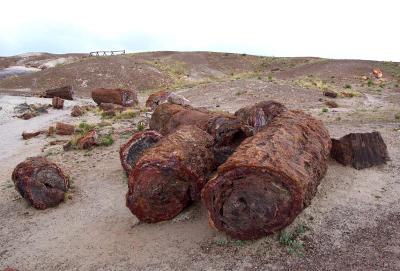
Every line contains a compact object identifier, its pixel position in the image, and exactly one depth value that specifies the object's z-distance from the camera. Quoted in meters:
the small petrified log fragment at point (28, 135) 17.66
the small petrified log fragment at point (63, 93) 29.34
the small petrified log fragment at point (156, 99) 21.77
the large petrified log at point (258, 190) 6.41
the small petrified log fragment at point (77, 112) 22.72
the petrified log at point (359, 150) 9.63
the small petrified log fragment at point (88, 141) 13.94
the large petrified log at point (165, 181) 7.66
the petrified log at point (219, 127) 9.48
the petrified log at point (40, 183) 9.68
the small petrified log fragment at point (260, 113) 11.26
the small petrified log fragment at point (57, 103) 25.78
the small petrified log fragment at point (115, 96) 25.08
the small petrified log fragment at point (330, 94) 23.97
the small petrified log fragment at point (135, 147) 10.39
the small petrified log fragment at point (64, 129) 17.84
